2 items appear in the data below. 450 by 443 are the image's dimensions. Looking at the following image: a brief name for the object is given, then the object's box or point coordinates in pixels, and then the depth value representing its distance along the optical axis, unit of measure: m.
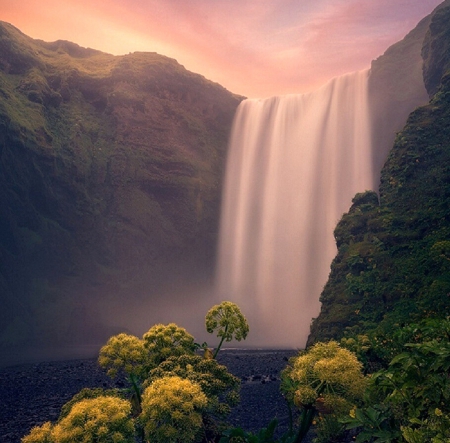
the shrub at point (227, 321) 7.27
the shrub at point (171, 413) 4.92
